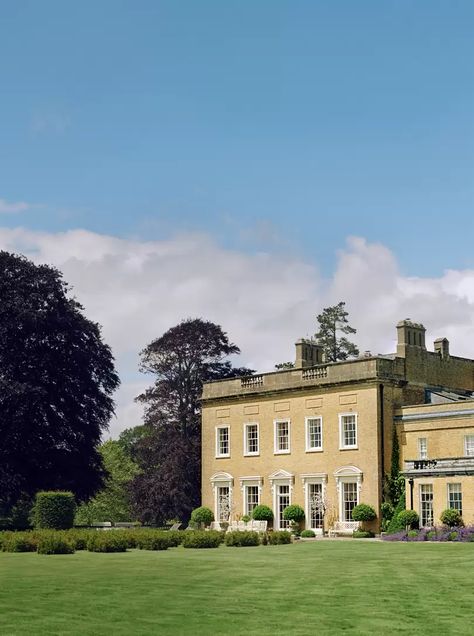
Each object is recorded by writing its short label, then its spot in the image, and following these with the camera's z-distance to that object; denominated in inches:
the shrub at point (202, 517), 2153.1
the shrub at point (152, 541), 1389.0
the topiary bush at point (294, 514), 1989.4
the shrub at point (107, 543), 1318.9
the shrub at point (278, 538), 1552.7
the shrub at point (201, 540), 1441.9
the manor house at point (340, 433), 1803.6
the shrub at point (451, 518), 1685.5
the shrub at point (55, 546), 1280.8
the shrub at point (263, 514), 2055.9
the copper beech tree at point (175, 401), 2559.1
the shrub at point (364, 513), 1852.9
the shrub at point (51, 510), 1709.6
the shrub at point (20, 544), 1344.7
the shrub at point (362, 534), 1818.4
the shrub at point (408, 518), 1744.6
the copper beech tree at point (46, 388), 2126.0
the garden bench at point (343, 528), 1889.8
